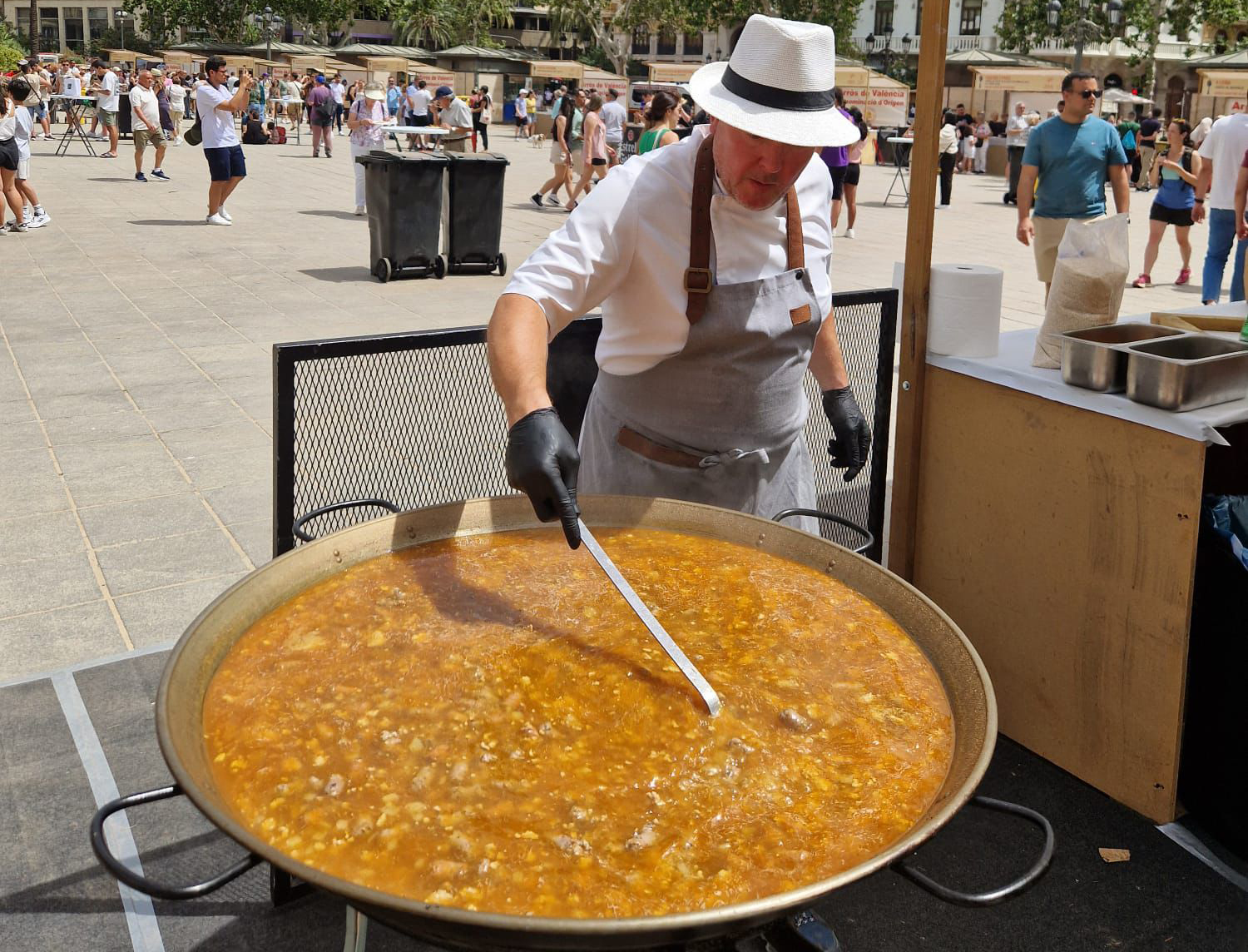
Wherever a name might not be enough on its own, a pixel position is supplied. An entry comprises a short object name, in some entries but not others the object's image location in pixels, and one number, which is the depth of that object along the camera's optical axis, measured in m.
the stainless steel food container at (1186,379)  2.75
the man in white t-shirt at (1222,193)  8.85
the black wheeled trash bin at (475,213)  10.48
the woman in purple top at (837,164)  12.09
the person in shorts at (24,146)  12.13
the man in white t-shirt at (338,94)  28.98
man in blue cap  18.50
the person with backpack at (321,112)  24.03
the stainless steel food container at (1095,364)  2.92
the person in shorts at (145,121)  17.64
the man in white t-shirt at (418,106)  20.69
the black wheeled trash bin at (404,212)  10.09
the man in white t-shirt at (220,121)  12.17
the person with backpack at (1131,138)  19.41
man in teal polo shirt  7.92
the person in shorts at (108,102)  22.69
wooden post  3.14
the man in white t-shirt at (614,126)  16.11
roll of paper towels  3.29
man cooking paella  2.19
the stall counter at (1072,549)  2.77
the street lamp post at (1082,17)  26.39
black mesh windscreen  2.74
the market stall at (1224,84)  23.27
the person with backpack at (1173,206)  10.66
